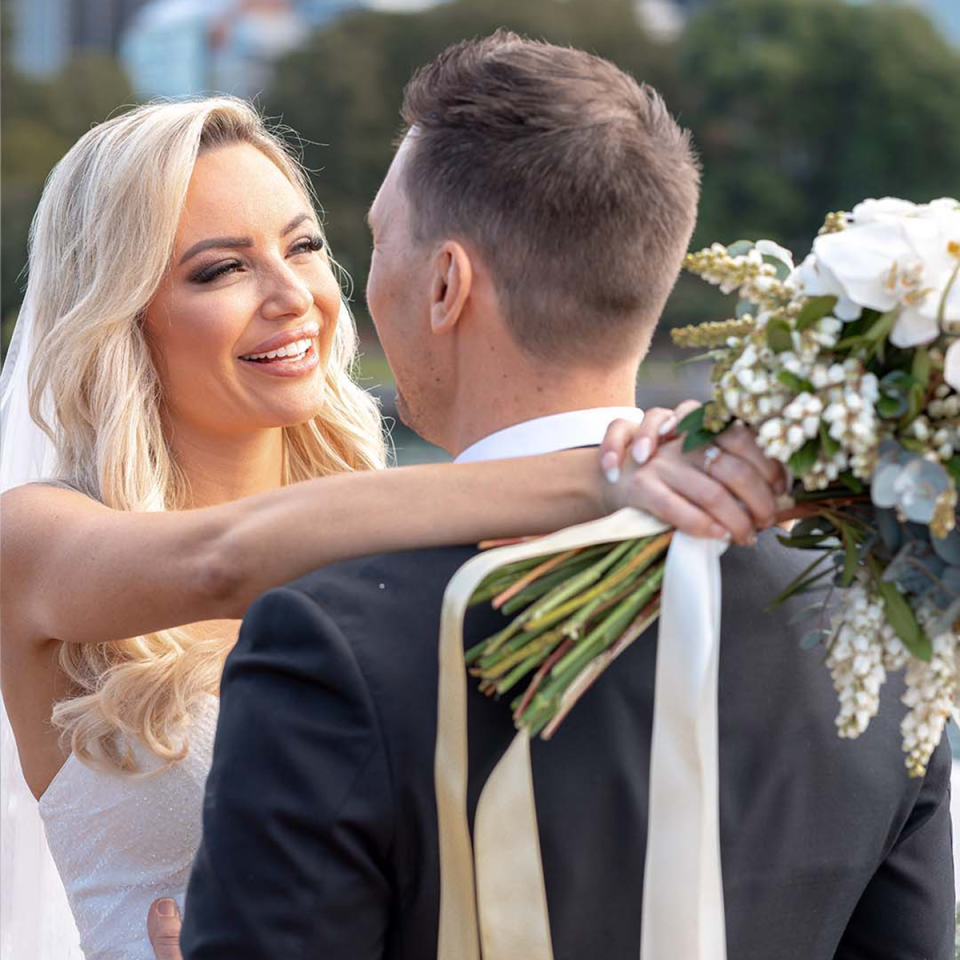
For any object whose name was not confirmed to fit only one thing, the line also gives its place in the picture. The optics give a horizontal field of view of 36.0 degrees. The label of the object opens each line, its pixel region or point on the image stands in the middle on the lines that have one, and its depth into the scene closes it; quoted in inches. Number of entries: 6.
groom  72.2
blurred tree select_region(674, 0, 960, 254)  2630.4
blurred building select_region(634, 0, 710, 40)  3129.9
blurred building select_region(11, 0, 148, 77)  4286.4
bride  118.5
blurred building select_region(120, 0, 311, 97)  3698.3
